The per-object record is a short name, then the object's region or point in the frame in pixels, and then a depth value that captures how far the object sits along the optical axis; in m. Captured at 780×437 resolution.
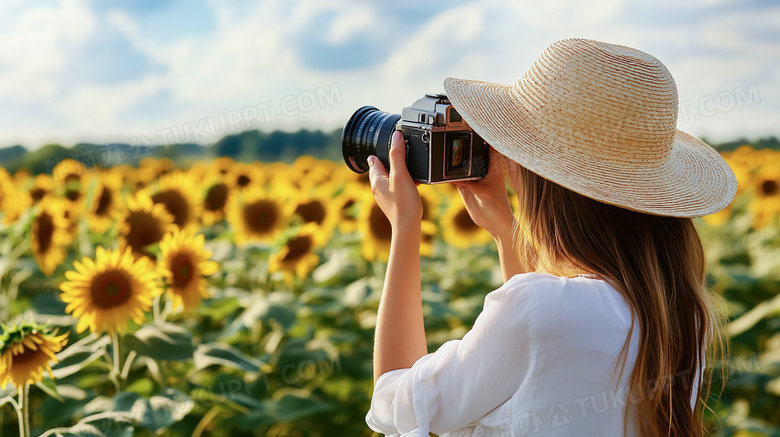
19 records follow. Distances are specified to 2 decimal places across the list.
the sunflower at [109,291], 1.81
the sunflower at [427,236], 3.17
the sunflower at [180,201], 3.08
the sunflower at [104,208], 3.38
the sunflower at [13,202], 3.37
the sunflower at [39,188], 3.51
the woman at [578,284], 0.97
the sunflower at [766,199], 4.41
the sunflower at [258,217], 3.12
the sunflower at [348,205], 3.38
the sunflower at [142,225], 2.62
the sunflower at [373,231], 3.02
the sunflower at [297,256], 2.66
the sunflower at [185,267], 2.01
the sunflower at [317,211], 3.12
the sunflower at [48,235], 2.82
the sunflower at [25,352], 1.41
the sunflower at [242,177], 3.77
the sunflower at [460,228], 3.49
